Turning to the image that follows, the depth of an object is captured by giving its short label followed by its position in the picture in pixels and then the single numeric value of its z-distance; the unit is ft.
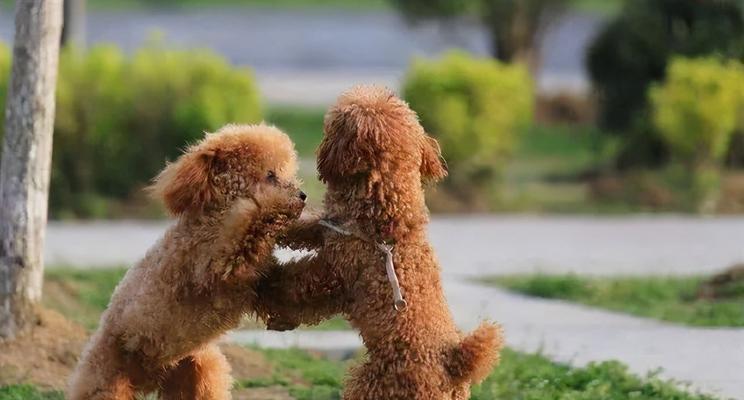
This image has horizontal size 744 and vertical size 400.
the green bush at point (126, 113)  82.64
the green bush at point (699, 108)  86.53
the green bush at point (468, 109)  87.20
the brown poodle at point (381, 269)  30.35
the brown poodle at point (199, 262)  31.04
